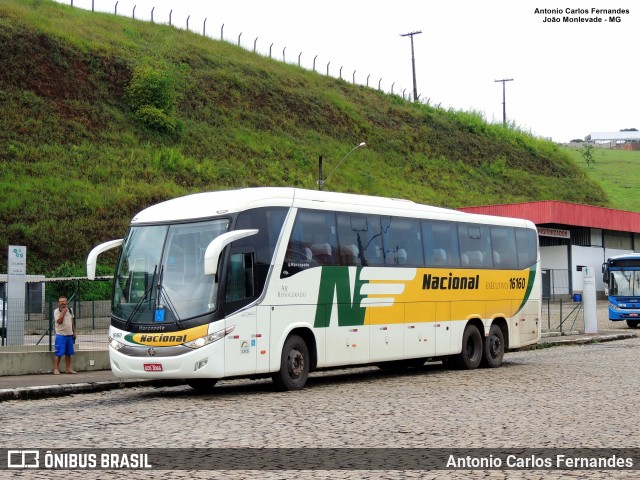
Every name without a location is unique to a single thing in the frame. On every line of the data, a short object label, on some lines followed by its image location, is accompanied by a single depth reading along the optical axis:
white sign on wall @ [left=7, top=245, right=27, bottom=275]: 24.16
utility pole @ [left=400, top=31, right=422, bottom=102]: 86.85
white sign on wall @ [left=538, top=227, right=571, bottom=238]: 62.48
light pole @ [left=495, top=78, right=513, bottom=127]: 108.96
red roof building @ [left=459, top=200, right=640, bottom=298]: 60.97
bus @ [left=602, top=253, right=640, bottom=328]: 43.28
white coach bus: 16.61
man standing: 21.61
